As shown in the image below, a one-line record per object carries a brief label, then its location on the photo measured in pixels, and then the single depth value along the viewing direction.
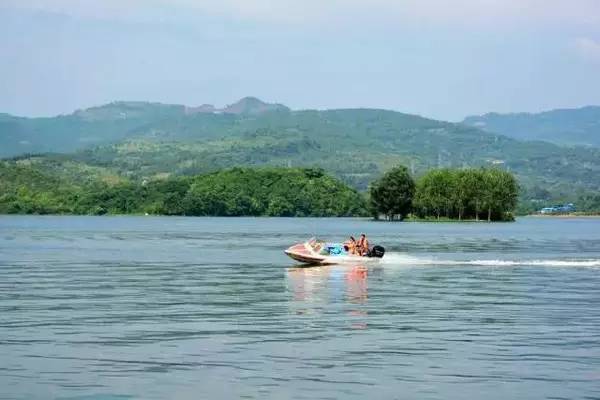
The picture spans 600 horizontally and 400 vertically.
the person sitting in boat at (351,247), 80.06
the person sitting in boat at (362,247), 79.56
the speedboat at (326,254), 79.38
